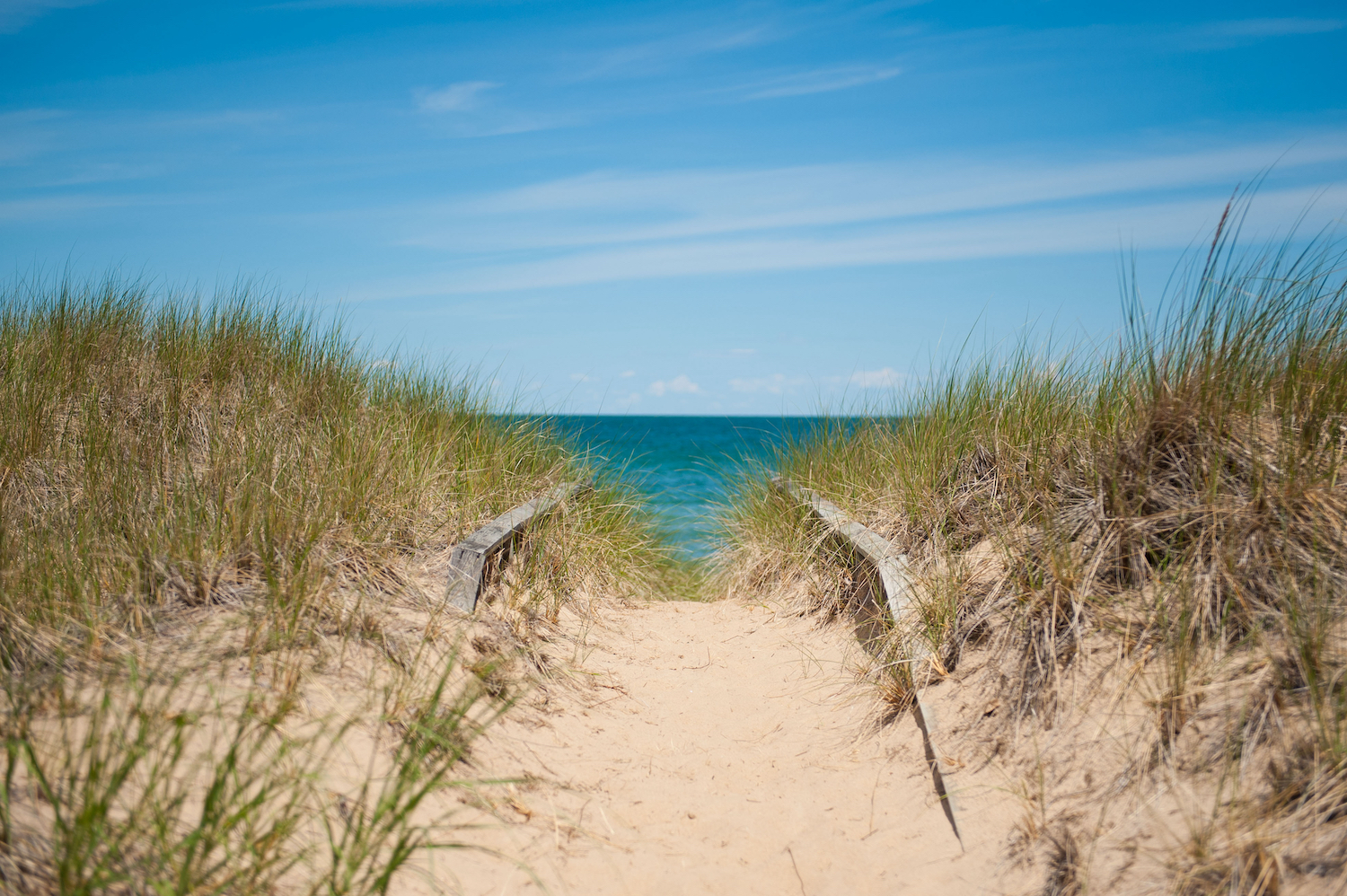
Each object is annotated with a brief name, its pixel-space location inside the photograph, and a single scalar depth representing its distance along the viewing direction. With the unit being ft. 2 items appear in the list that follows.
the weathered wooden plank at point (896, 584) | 9.63
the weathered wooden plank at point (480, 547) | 12.50
